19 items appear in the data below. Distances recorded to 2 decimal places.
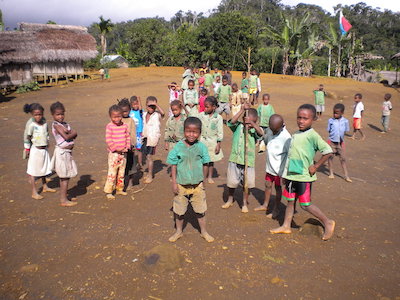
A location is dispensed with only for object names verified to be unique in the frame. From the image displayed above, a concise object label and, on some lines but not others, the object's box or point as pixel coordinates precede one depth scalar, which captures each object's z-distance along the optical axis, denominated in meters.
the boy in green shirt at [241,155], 4.64
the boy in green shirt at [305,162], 3.79
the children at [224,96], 10.77
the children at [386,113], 10.70
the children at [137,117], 5.89
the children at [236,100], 10.62
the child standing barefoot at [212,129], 5.39
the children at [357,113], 9.87
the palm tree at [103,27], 33.75
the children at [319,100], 12.50
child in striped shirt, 4.97
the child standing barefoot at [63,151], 4.77
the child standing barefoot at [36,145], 4.93
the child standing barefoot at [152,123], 5.82
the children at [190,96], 8.96
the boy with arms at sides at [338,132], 6.46
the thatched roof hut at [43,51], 19.14
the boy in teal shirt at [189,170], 3.73
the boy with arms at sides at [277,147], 4.34
